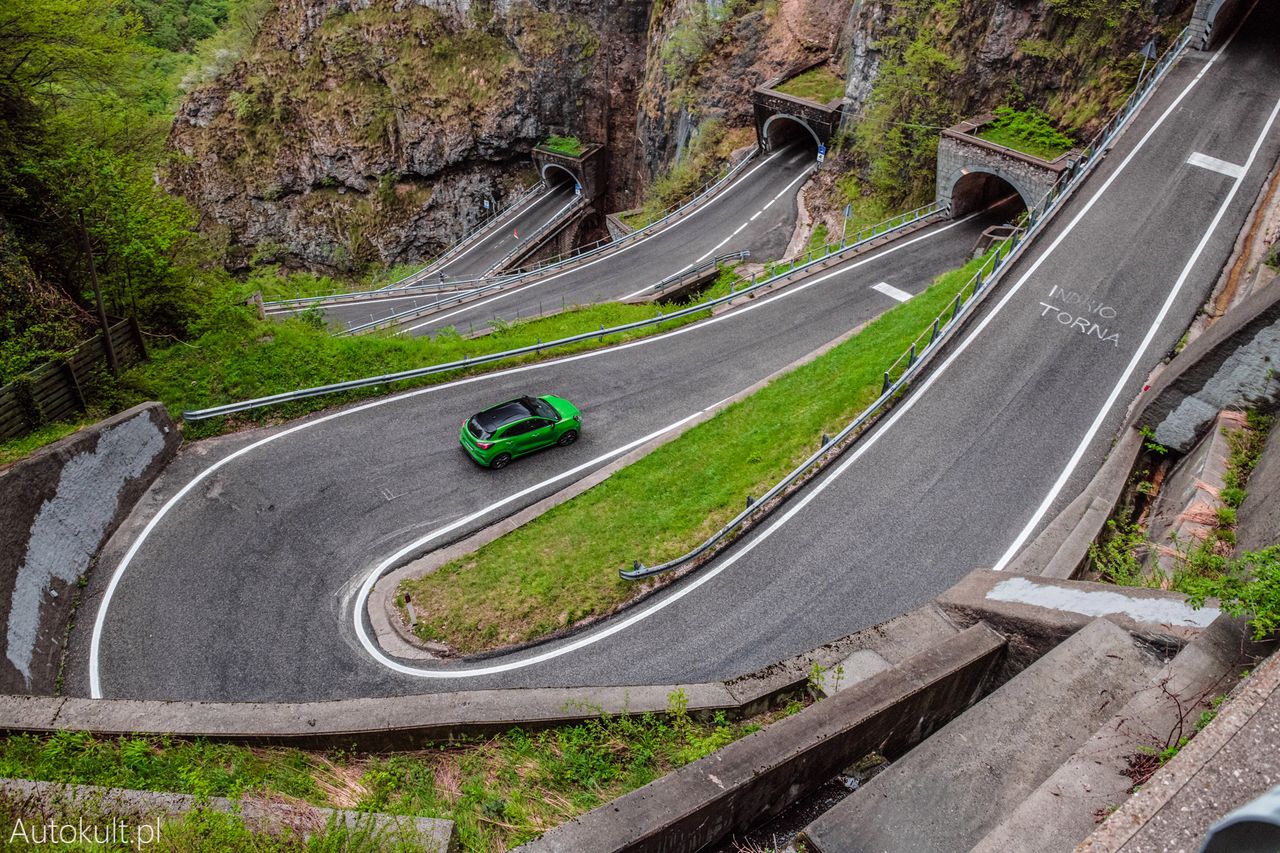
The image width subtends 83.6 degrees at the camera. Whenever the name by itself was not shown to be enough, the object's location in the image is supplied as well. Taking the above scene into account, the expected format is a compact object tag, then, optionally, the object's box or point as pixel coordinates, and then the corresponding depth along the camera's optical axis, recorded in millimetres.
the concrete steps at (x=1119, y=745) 5207
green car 16812
